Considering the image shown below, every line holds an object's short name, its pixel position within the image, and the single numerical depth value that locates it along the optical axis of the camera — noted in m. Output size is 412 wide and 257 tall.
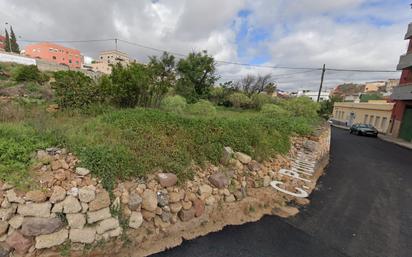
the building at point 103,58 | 60.97
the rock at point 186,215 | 3.57
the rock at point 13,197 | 2.56
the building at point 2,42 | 58.12
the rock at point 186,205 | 3.63
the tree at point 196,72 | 19.05
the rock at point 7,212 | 2.51
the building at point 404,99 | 18.48
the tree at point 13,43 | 52.26
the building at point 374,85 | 59.15
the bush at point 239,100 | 22.36
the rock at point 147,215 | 3.30
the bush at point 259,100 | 22.43
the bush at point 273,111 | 11.63
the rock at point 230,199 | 4.31
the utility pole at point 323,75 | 24.80
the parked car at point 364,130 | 20.95
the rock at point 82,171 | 3.05
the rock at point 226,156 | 4.92
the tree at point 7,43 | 50.16
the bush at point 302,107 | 14.45
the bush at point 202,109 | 9.34
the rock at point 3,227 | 2.50
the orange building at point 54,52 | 60.91
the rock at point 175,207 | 3.54
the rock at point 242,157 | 5.24
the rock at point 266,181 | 5.23
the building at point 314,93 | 67.94
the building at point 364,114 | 23.64
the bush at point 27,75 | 12.84
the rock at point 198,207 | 3.73
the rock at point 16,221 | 2.55
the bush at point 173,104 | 8.37
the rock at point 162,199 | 3.47
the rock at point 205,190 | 4.02
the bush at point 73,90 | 5.99
